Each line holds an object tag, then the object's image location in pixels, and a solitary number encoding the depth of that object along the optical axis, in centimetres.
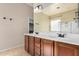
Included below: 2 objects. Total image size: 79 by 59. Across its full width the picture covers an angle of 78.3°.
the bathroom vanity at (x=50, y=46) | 84
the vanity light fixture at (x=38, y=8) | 186
